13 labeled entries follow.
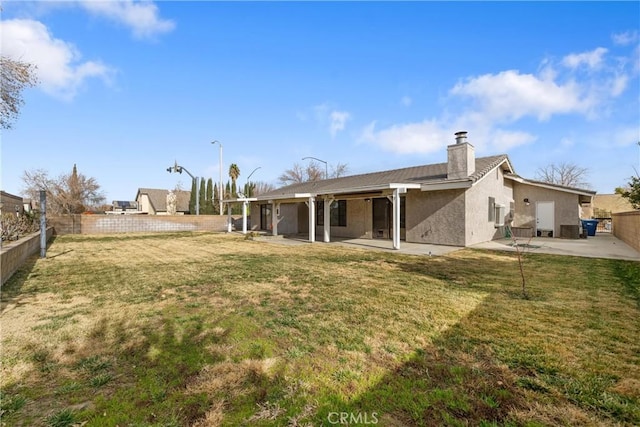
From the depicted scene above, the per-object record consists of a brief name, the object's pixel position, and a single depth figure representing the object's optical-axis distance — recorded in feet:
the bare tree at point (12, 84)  25.32
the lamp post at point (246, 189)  131.90
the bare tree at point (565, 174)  137.90
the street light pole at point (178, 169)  88.22
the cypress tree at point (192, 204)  119.53
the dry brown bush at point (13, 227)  29.04
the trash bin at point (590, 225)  56.22
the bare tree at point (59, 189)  106.83
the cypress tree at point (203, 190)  126.81
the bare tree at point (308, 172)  157.99
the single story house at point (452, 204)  40.68
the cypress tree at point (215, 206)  116.64
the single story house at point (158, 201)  153.79
